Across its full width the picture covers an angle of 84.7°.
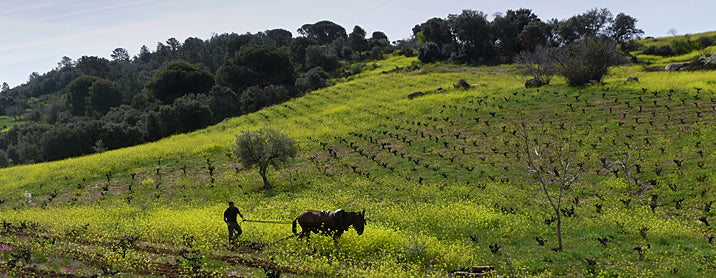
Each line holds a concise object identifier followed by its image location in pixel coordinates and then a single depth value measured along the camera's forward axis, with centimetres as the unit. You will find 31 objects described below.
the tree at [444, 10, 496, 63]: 9762
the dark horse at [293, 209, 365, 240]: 1725
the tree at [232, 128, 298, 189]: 3191
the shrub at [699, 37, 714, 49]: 8129
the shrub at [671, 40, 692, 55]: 8181
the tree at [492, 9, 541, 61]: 9812
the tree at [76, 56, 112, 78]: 14412
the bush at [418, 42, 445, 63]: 10169
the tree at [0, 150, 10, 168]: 7248
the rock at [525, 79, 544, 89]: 5664
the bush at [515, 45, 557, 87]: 5793
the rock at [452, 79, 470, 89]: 6353
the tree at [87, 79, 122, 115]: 10325
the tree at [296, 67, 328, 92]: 9212
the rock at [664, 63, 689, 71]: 6108
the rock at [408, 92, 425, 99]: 6289
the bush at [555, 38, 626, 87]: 5162
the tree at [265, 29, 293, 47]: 15300
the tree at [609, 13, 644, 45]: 9308
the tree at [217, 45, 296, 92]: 9312
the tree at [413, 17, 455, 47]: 10694
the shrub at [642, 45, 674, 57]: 8349
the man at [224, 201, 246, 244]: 1834
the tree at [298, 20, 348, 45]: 16875
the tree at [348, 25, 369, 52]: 14212
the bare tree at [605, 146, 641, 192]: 2487
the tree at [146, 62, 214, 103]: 8838
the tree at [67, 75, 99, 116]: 10838
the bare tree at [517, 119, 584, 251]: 2720
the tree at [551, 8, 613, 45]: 9569
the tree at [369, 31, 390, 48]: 15075
